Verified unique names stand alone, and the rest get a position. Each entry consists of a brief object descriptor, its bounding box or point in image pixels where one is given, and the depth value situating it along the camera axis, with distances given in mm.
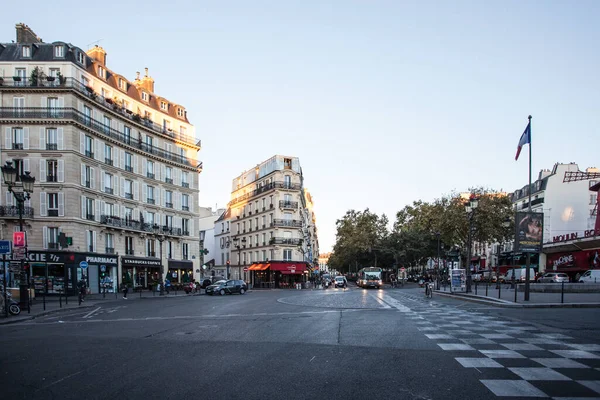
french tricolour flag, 22436
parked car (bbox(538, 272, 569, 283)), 42969
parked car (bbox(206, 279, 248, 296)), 39812
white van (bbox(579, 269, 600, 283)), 38938
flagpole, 21102
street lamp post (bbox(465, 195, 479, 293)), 27475
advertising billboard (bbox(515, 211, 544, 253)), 21266
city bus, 52262
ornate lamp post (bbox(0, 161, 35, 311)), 19594
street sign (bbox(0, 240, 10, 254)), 18386
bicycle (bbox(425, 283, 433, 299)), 28953
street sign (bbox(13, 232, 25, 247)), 19938
